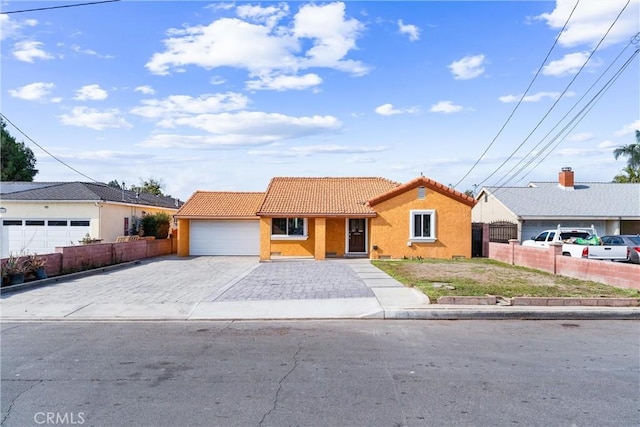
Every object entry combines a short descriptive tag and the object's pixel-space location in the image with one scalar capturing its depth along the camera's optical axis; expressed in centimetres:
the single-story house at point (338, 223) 2559
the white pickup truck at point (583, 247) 2019
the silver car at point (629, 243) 2091
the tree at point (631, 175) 5053
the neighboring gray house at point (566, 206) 3150
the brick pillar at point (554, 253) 1848
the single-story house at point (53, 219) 2581
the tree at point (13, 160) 4925
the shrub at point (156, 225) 3028
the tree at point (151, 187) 5522
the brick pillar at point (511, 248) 2256
